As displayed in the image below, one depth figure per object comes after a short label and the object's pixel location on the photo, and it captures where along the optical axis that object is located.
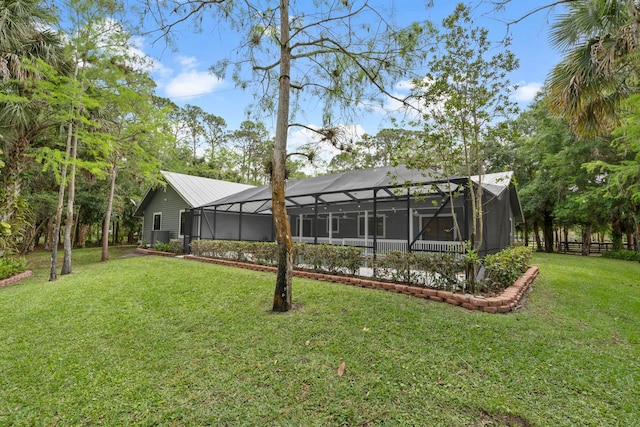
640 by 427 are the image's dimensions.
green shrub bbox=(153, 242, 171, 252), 14.47
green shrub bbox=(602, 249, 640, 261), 16.28
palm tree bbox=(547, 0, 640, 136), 5.93
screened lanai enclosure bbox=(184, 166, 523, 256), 8.59
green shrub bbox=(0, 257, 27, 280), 7.95
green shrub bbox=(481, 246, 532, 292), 5.75
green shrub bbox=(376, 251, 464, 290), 5.68
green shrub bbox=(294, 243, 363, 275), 7.27
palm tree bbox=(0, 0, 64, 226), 7.88
